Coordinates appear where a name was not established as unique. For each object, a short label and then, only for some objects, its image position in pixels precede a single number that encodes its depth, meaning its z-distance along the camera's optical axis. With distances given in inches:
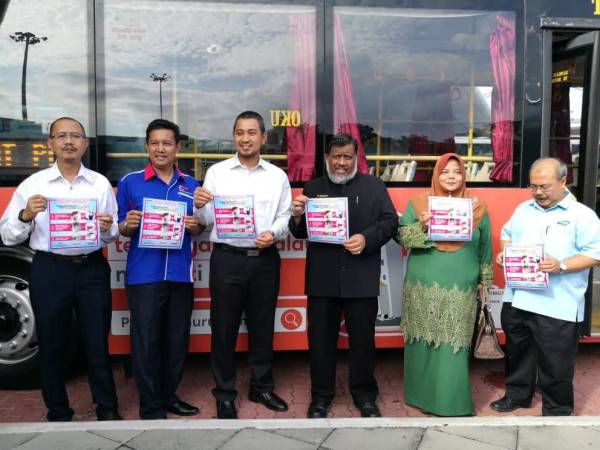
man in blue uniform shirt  137.1
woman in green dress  140.8
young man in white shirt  140.8
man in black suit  139.6
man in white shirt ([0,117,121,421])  129.1
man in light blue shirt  132.6
